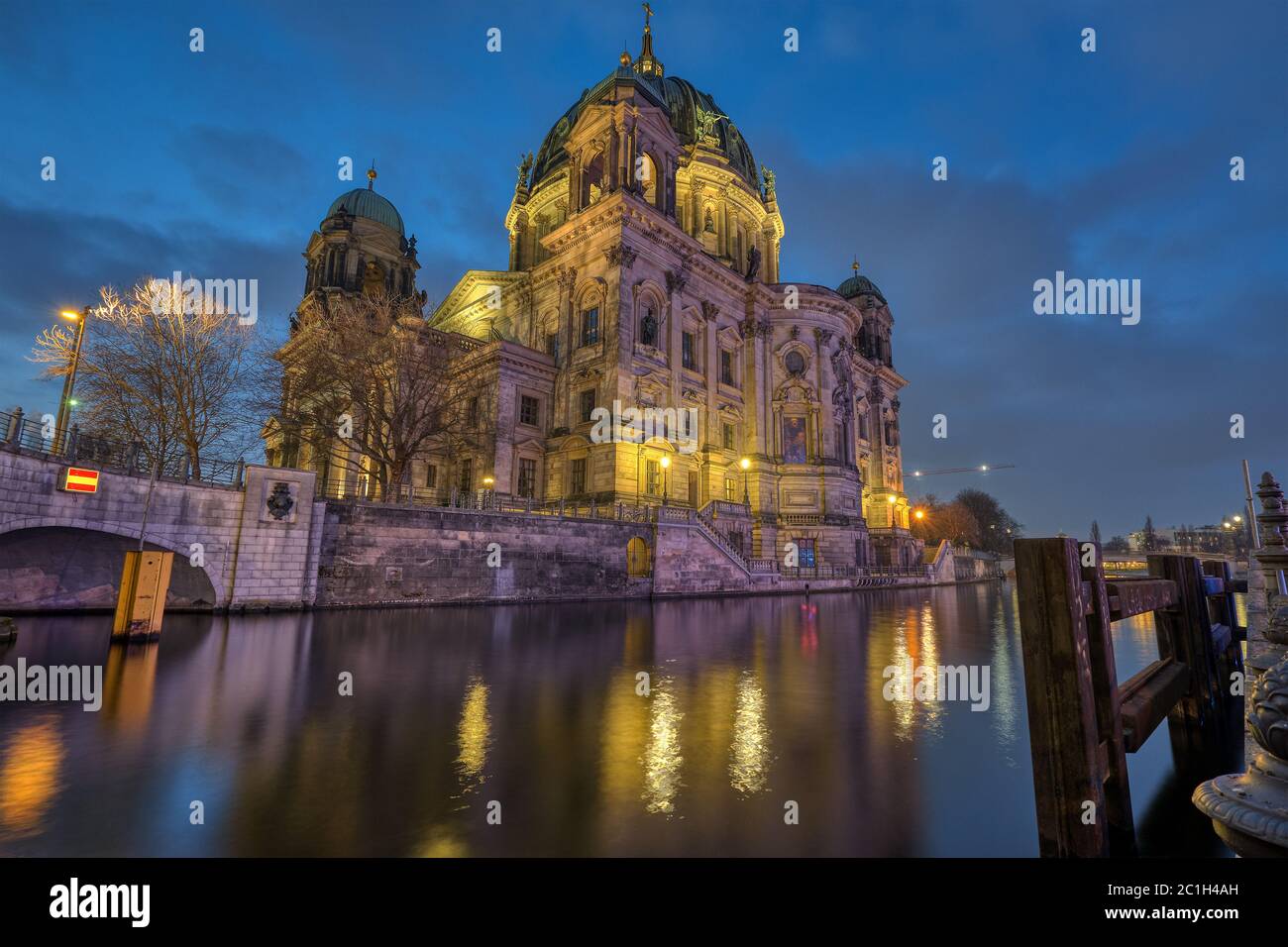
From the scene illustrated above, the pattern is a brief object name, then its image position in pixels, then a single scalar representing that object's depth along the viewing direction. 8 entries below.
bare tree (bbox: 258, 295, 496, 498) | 23.47
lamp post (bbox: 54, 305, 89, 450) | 17.74
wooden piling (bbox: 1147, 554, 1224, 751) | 6.07
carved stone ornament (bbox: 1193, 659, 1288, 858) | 2.18
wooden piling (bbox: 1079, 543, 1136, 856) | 3.46
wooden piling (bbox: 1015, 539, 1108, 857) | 3.02
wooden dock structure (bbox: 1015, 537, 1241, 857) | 3.04
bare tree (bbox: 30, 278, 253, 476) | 21.61
